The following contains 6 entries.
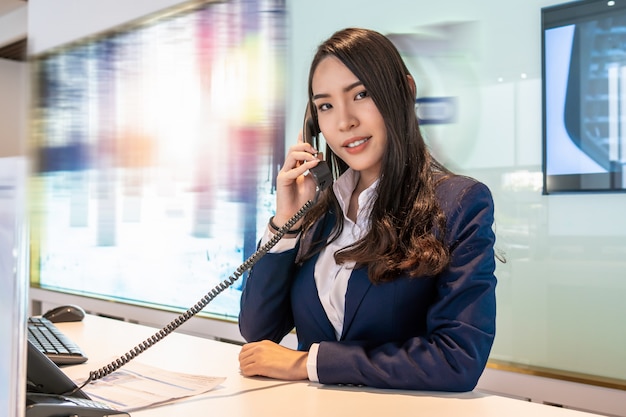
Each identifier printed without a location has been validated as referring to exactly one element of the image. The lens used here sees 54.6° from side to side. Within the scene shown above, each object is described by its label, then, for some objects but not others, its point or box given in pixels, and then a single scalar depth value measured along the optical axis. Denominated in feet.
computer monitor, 1.44
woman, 4.00
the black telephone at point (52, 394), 2.58
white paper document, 3.48
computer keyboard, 4.59
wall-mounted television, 7.65
